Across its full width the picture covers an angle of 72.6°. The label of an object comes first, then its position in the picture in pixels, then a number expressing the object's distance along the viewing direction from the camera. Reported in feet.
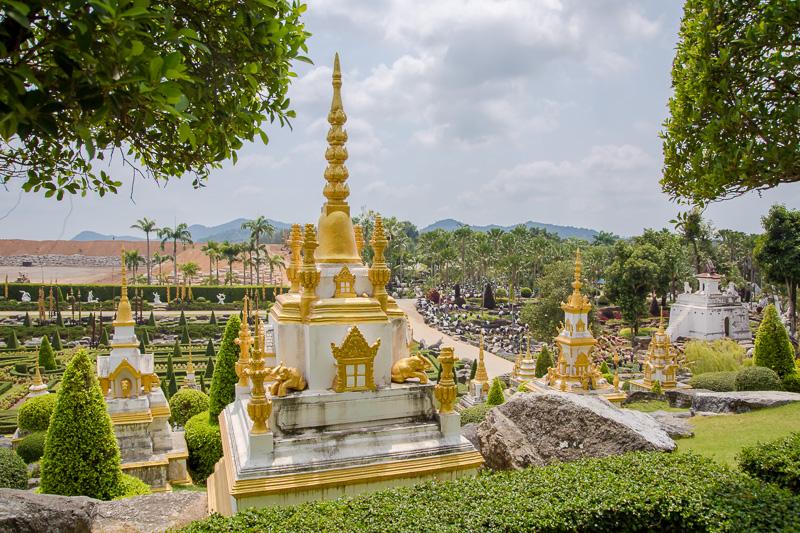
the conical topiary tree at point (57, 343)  126.41
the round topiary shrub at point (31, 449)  56.54
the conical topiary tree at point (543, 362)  96.06
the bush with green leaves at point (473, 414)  60.36
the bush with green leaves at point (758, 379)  61.93
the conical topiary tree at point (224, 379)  53.93
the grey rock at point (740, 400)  51.93
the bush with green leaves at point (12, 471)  44.19
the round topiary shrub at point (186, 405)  67.21
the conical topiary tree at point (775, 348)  65.46
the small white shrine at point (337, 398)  24.71
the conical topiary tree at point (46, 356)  104.42
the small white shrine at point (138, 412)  50.72
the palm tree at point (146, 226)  258.78
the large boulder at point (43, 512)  23.50
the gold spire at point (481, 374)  87.25
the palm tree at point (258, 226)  227.40
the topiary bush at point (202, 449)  55.16
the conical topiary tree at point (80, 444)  37.42
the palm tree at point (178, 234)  254.41
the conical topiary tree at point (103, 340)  127.15
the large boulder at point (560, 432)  33.06
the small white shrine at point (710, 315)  136.87
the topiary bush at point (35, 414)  60.44
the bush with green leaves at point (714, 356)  86.74
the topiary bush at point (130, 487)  39.32
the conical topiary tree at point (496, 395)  72.14
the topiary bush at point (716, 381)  66.28
